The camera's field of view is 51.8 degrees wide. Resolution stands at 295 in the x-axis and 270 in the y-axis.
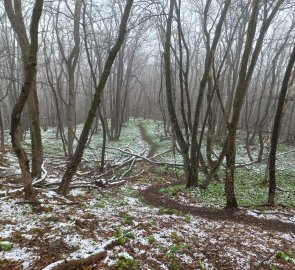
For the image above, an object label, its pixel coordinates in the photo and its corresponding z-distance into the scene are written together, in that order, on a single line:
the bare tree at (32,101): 8.40
